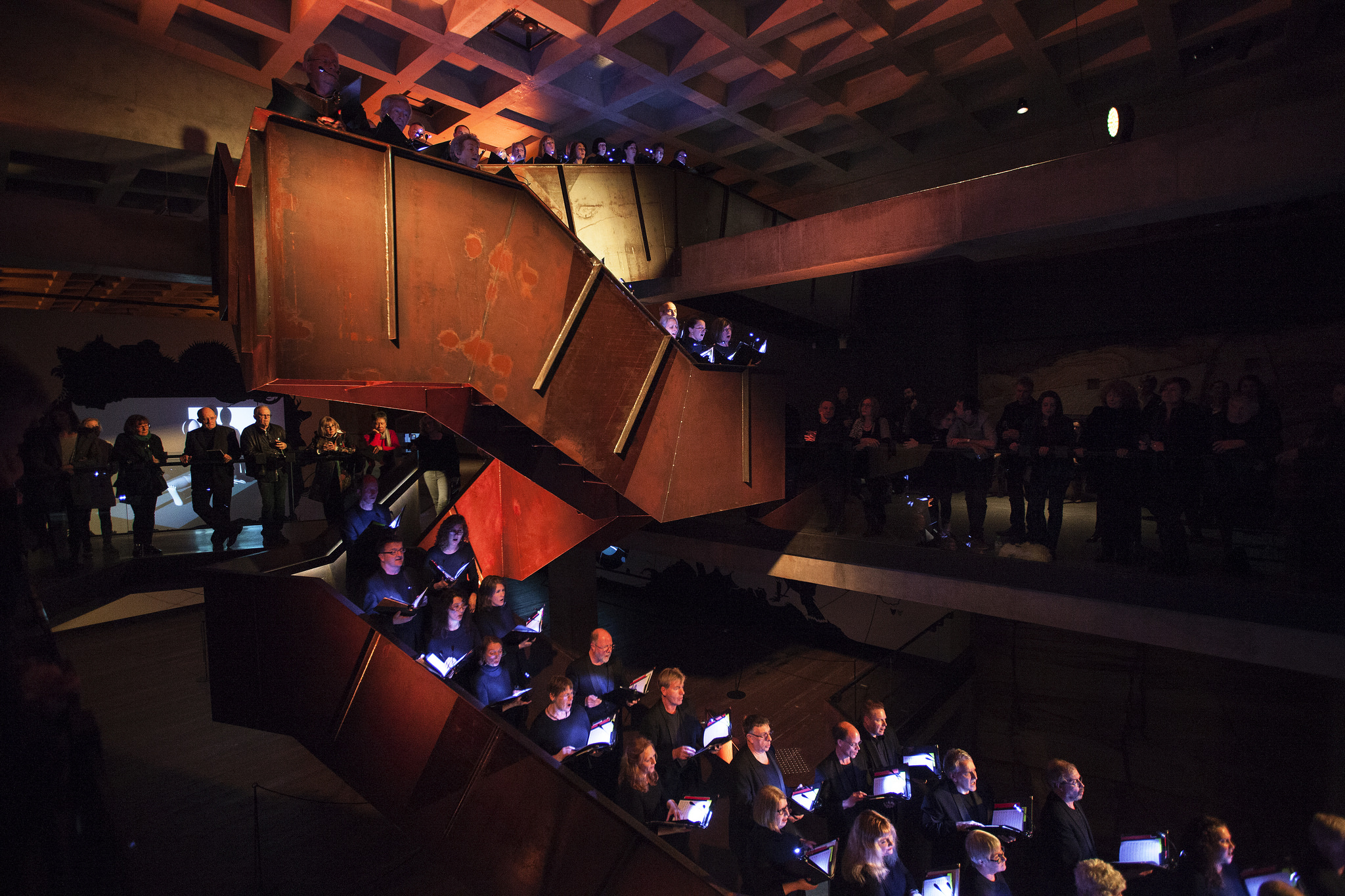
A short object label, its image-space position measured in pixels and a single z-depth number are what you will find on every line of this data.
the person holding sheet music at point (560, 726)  5.75
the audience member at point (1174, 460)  5.89
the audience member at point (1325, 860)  4.45
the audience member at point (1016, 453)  6.78
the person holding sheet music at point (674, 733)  5.84
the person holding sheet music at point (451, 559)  7.14
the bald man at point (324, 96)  4.59
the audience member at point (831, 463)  7.99
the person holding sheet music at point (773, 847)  4.94
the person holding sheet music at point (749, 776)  5.36
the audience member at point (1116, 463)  6.17
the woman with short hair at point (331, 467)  9.26
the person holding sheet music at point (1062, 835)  5.02
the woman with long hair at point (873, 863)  4.56
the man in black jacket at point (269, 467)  8.67
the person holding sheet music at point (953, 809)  5.51
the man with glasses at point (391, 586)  6.14
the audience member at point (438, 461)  9.42
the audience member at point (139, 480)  7.75
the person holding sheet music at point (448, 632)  6.14
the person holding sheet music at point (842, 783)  5.66
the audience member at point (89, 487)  7.28
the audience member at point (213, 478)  8.50
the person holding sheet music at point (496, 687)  6.00
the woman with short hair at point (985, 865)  4.64
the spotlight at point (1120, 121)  6.51
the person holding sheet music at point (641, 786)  5.32
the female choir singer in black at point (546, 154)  10.34
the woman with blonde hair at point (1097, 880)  4.29
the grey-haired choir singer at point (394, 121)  4.94
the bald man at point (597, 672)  6.69
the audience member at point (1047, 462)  6.54
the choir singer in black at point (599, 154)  10.99
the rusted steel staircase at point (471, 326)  4.39
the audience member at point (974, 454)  7.01
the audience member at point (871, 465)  7.74
